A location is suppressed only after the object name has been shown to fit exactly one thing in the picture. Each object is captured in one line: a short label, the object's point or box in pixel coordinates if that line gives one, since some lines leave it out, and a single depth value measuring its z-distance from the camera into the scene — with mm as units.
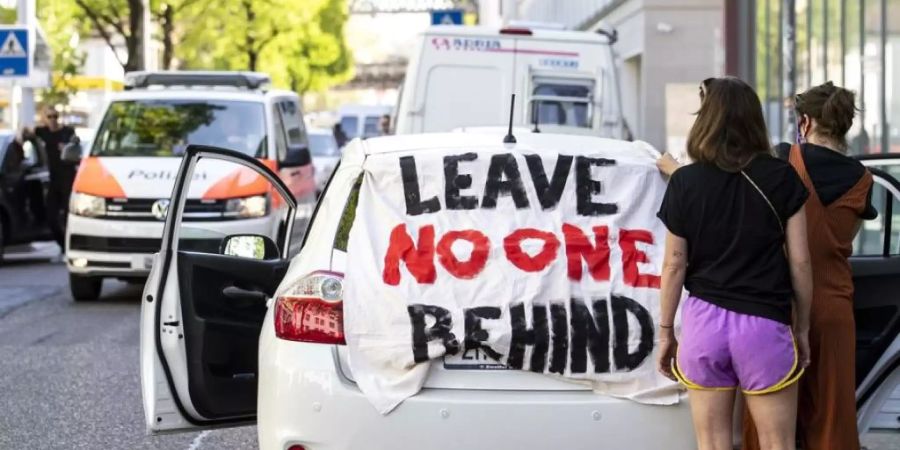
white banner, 4871
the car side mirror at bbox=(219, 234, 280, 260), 6566
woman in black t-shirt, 4680
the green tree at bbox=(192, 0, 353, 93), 48844
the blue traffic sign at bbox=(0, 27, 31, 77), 22922
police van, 13008
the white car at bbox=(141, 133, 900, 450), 4773
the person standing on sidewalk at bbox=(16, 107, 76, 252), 17578
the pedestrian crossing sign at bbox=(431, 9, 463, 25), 27906
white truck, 13562
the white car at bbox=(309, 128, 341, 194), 28562
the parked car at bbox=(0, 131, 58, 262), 17641
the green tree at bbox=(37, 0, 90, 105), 37969
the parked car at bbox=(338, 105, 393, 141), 44188
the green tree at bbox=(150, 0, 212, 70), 35750
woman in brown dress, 5152
